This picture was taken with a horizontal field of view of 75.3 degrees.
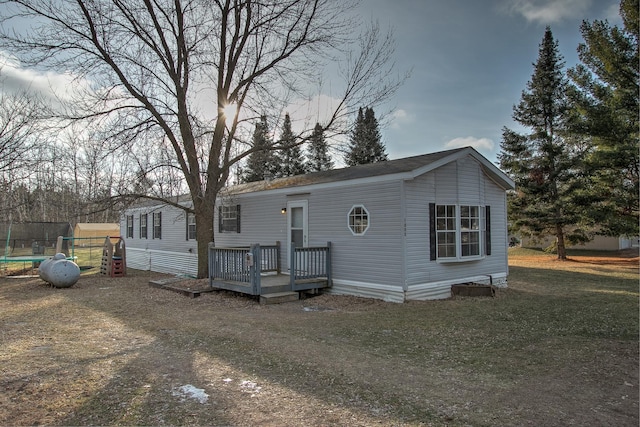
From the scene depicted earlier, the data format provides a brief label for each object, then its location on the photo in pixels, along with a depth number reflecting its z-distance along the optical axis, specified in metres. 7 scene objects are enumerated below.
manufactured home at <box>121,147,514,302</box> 9.01
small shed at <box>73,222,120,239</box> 39.59
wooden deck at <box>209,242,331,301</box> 9.14
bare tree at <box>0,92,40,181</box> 14.88
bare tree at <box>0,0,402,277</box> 11.74
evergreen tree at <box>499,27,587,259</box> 20.30
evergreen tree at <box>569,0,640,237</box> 15.58
